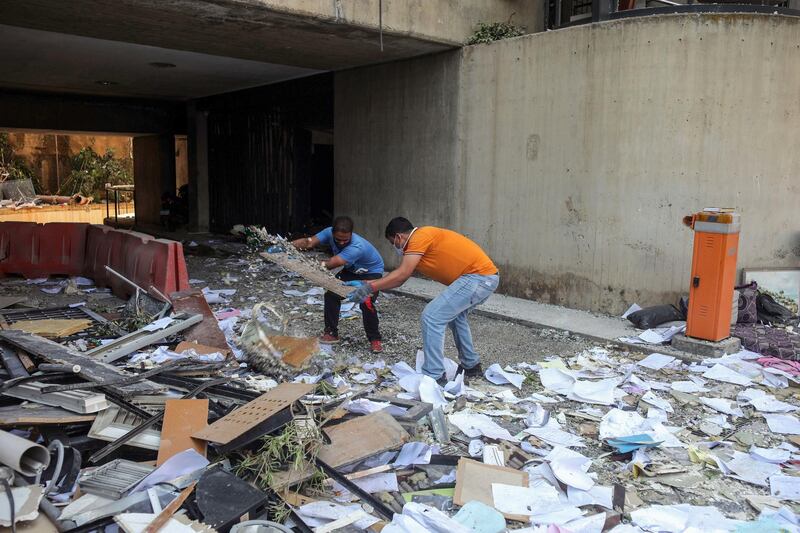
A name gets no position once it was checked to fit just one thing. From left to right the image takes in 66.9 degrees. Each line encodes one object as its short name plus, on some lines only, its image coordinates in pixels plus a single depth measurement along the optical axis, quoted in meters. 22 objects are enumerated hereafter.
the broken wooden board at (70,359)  4.12
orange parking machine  5.51
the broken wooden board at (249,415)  3.28
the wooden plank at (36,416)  3.42
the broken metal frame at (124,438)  3.34
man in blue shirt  5.71
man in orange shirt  4.87
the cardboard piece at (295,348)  5.03
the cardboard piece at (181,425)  3.35
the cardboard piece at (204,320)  5.68
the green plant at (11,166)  23.03
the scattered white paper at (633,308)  6.99
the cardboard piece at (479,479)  3.26
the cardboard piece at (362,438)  3.51
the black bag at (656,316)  6.52
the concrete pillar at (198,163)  15.49
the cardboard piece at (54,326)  5.70
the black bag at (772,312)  6.59
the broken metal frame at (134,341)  5.05
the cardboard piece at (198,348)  5.40
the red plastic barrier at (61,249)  8.60
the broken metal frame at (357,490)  3.10
